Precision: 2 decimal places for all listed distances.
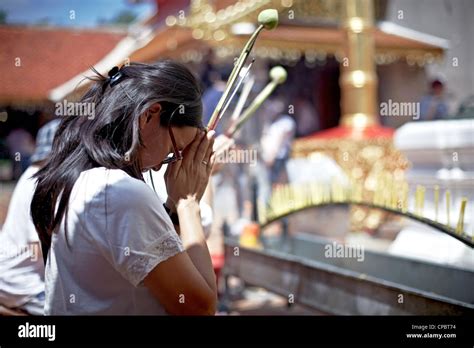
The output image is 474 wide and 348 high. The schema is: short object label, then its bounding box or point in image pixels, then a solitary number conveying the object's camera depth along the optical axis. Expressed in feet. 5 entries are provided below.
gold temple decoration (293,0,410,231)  14.37
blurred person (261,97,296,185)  14.42
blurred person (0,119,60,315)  6.91
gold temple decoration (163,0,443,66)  16.28
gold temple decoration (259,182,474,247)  8.34
